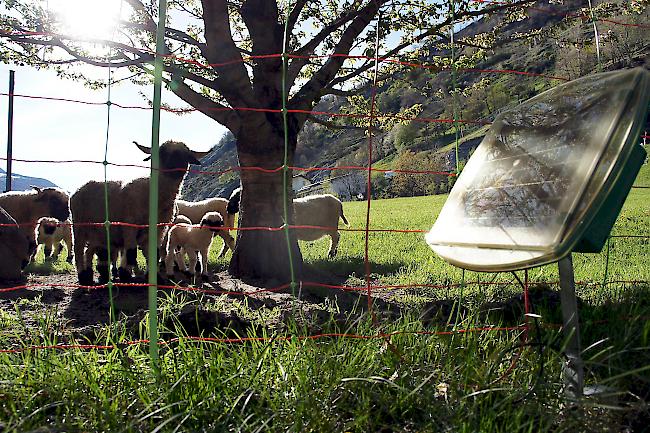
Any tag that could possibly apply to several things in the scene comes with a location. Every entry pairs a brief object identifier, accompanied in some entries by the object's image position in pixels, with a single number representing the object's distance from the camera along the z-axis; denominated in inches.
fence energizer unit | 78.0
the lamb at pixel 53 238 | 397.4
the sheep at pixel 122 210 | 268.1
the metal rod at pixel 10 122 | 751.7
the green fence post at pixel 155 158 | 111.1
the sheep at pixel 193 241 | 294.5
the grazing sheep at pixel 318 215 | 435.5
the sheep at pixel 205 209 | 423.2
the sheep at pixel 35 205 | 402.3
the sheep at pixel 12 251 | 280.2
